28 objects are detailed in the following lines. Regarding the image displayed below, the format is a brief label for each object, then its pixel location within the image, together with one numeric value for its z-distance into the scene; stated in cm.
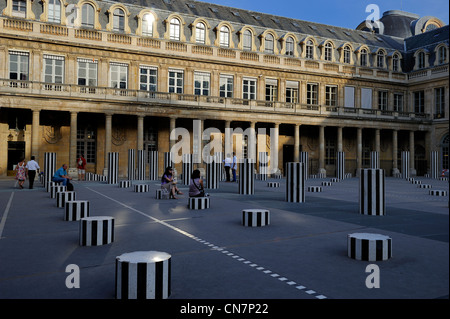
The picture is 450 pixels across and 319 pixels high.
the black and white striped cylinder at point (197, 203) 1197
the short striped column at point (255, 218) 903
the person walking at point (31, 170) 1972
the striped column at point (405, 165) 3312
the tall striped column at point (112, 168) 2408
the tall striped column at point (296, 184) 1407
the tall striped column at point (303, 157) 3087
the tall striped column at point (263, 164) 3038
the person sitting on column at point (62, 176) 1654
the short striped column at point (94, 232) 709
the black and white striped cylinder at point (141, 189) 1811
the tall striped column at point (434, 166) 3444
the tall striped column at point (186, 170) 2299
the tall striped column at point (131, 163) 2673
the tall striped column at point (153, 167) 2763
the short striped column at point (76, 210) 982
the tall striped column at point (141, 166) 2726
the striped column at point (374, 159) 2980
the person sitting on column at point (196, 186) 1289
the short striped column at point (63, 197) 1242
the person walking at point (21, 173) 1958
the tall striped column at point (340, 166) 3148
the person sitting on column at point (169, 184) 1479
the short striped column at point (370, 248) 601
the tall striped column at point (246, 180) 1723
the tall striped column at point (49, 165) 2111
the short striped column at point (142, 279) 429
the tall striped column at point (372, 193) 1096
